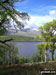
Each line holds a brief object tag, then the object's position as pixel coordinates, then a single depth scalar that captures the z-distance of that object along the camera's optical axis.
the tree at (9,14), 5.92
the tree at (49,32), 18.99
